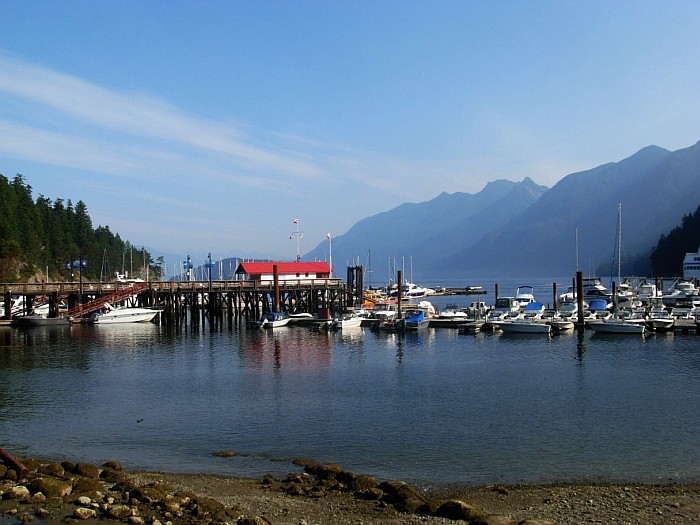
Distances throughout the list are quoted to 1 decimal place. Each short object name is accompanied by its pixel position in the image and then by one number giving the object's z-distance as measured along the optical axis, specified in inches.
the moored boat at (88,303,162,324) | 3206.2
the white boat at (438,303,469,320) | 3024.9
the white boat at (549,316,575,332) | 2652.6
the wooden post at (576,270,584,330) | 2635.3
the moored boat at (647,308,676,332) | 2559.1
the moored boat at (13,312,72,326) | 3137.3
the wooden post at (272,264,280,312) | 3208.4
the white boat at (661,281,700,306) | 3813.2
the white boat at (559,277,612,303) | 4645.2
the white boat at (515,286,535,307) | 3648.6
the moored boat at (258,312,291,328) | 3019.2
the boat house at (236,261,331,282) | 3828.7
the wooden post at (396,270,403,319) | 3047.2
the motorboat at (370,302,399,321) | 3046.0
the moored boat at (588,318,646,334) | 2482.8
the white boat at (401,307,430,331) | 2842.0
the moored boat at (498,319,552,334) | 2600.9
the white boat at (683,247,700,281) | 6107.3
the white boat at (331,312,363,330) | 2955.2
